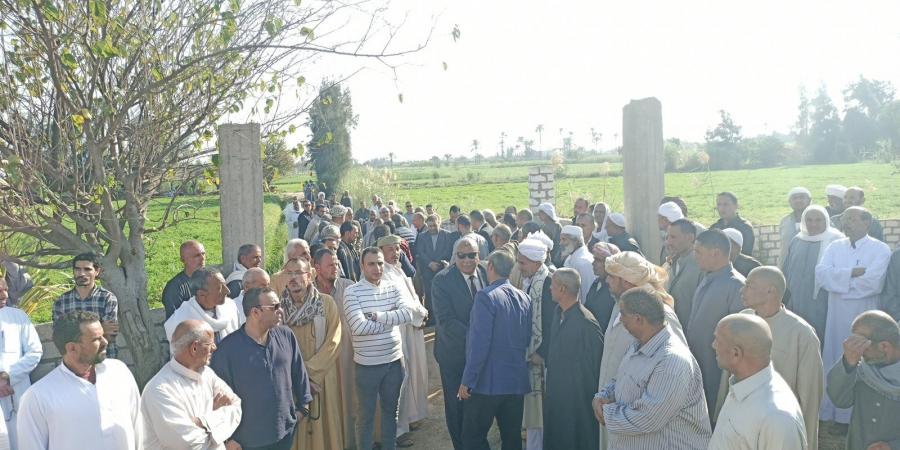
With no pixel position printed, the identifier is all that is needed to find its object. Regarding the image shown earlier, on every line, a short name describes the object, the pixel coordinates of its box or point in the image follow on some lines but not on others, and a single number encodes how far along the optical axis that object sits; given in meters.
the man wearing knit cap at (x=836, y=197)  8.95
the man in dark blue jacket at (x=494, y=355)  5.19
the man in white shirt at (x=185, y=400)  3.62
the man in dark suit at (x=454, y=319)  5.94
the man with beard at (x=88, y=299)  5.21
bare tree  4.71
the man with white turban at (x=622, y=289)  4.46
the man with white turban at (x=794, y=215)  8.49
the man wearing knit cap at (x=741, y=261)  6.29
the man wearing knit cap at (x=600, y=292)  5.73
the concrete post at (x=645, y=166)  9.19
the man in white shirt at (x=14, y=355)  4.95
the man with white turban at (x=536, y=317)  5.88
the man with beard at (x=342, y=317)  6.04
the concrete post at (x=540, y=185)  18.33
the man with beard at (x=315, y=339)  5.34
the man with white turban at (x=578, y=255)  6.75
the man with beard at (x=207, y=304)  5.04
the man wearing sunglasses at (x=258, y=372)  4.29
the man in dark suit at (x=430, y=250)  11.09
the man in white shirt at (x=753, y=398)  2.99
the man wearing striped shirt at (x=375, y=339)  5.58
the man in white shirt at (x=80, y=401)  3.46
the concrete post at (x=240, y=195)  6.53
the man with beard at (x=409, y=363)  6.80
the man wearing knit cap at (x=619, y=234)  8.02
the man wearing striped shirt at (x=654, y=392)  3.66
